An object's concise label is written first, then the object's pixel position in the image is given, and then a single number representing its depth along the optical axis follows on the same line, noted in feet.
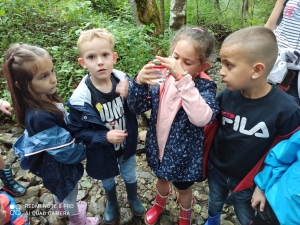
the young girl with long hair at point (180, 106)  5.06
